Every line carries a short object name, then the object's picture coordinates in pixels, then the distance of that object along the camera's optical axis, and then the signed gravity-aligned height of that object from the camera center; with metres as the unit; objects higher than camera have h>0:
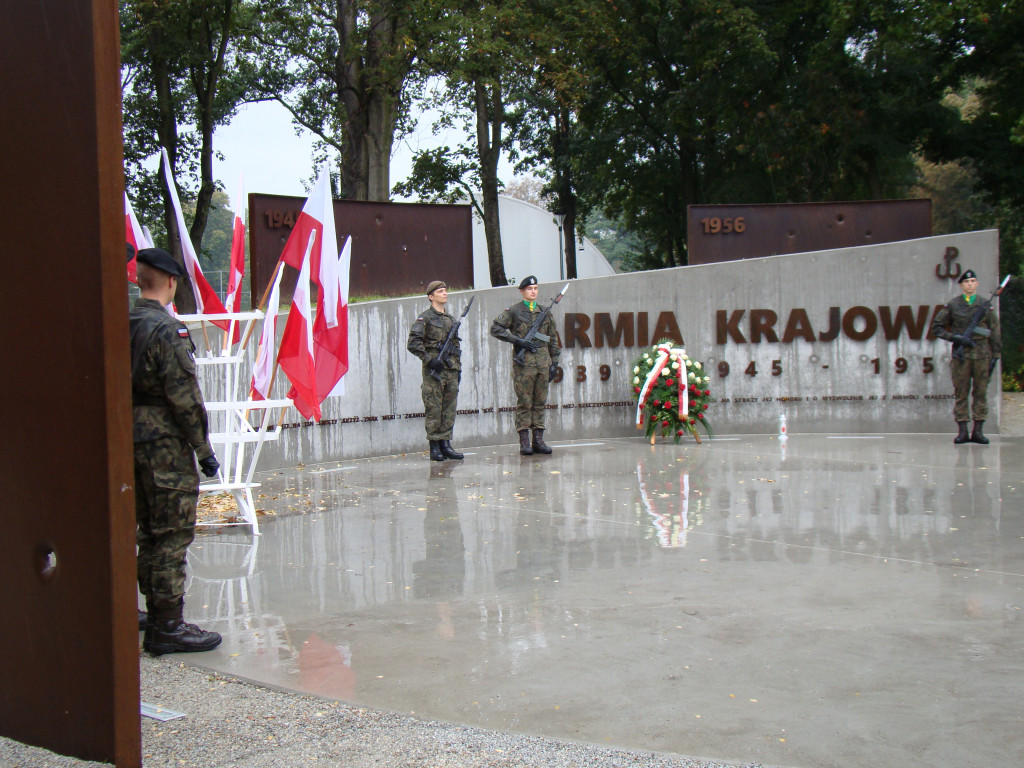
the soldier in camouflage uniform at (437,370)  10.39 +0.14
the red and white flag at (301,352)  6.58 +0.23
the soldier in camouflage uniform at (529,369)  10.90 +0.13
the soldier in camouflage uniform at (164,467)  4.20 -0.33
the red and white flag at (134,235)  7.41 +1.21
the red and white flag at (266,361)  6.89 +0.19
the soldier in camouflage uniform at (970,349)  11.38 +0.22
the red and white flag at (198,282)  7.46 +0.83
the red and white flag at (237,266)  7.84 +0.99
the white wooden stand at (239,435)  6.61 -0.32
